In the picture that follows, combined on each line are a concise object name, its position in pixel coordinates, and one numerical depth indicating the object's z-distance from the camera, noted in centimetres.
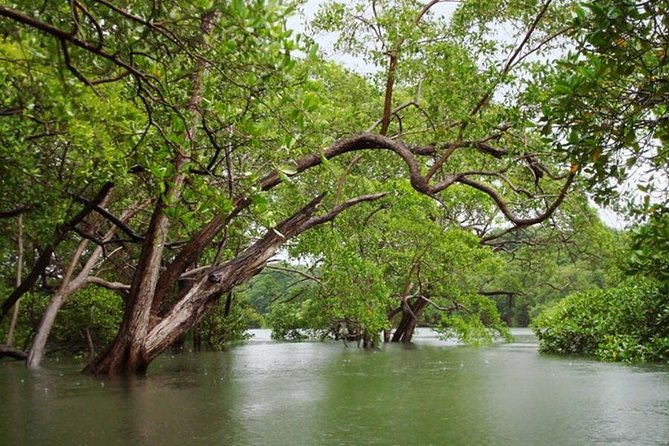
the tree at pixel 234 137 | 342
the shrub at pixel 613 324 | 1280
